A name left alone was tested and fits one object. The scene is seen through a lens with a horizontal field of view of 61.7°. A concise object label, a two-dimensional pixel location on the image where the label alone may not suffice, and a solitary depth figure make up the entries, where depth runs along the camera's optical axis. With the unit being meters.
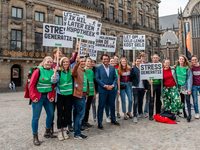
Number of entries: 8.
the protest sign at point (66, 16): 6.23
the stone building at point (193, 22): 58.88
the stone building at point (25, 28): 20.34
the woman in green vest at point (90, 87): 5.54
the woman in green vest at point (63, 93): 4.52
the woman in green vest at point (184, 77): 6.33
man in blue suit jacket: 5.53
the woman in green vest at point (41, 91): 4.18
